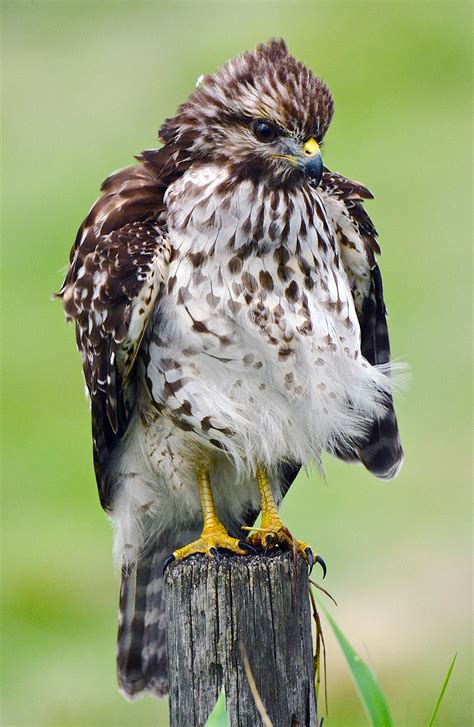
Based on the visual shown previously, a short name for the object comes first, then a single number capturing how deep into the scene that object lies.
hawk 9.73
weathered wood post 8.71
